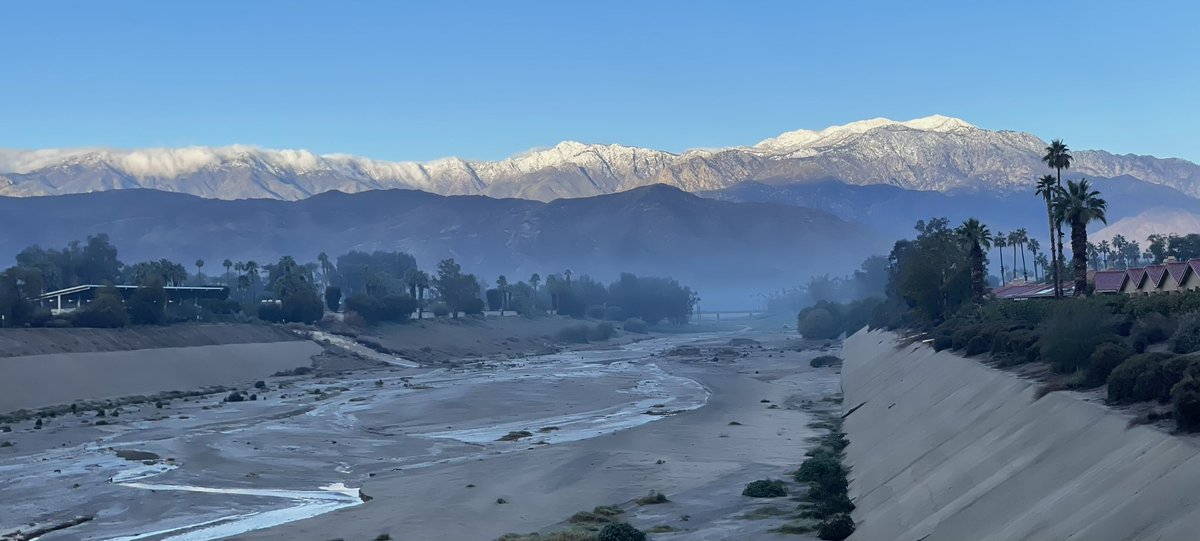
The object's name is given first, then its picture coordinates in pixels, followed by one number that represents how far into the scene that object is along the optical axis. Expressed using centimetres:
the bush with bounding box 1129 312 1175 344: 4328
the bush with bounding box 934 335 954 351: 6575
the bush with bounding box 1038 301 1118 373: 3691
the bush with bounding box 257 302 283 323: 13625
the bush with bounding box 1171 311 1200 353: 3838
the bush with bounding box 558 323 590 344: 19075
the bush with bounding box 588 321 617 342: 19638
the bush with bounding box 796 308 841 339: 18212
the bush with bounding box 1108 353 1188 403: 2653
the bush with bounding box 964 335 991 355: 5581
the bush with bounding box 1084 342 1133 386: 3173
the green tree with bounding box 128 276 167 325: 11112
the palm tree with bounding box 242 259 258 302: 17940
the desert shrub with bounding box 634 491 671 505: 3572
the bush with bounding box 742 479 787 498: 3572
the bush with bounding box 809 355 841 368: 11587
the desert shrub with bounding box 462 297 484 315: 18138
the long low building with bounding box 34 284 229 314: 11781
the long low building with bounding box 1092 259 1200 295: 7062
